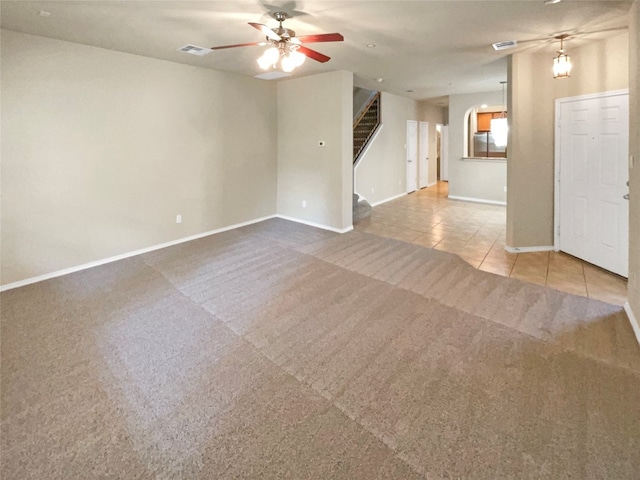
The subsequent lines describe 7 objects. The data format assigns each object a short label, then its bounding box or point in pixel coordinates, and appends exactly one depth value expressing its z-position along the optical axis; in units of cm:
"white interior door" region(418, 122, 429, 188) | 1049
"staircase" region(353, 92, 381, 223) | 827
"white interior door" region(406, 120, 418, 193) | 980
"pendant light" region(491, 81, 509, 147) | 750
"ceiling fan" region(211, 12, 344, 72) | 290
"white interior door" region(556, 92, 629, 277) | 399
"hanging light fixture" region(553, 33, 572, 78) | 408
